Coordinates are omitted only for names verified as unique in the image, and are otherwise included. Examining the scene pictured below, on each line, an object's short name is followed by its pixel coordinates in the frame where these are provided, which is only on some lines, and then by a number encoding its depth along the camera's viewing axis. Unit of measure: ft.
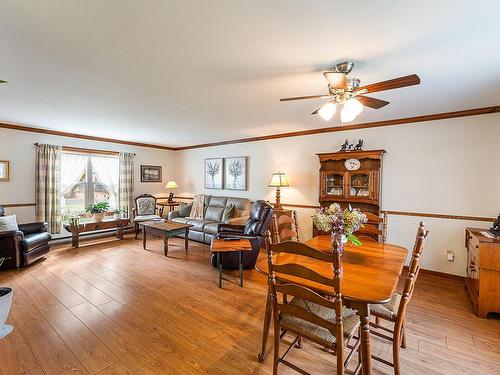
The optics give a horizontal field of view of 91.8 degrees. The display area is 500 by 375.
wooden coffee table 14.53
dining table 4.58
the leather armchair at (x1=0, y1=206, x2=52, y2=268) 11.88
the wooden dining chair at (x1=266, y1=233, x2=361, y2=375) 4.38
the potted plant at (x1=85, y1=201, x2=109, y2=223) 17.24
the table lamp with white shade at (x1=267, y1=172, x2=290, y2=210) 15.57
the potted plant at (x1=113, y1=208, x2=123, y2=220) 18.84
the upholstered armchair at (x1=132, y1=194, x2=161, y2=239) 19.43
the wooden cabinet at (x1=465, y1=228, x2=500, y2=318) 8.20
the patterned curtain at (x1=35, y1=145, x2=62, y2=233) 15.97
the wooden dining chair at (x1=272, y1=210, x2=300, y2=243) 7.48
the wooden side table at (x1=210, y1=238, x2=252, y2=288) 10.60
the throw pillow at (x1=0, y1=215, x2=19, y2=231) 12.52
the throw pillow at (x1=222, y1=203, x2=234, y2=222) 17.78
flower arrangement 6.26
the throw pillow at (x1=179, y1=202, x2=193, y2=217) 20.49
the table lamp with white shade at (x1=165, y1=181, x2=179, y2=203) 22.10
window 17.90
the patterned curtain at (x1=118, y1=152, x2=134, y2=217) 20.31
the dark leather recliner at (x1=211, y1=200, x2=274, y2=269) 12.37
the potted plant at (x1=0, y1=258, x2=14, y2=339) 5.10
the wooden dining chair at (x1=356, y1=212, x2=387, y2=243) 8.73
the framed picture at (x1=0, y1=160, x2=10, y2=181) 14.89
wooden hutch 12.92
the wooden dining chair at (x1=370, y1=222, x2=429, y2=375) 5.29
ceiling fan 6.24
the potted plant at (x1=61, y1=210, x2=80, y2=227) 16.08
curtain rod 17.37
